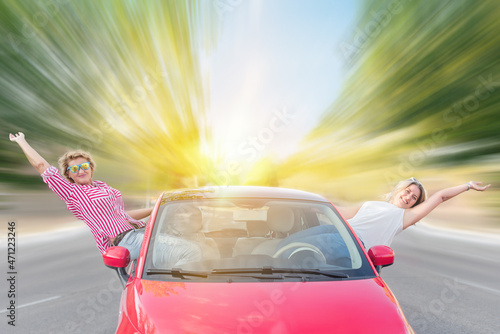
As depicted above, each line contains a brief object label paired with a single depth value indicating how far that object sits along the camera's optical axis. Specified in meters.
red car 2.32
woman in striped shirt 4.18
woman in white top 4.42
